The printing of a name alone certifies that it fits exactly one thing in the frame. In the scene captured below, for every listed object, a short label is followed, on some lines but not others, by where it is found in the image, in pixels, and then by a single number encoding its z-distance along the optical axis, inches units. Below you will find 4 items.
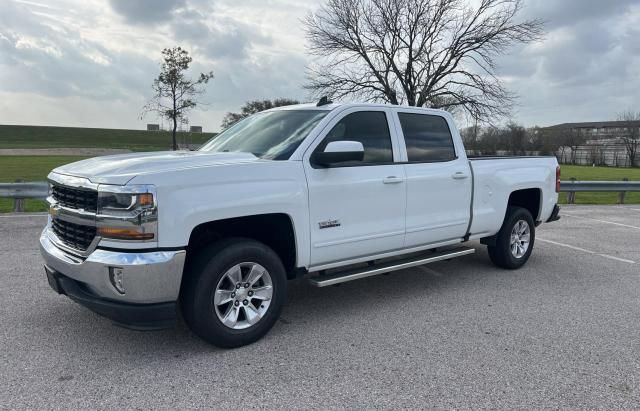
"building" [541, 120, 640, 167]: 2859.3
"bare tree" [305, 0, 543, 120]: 941.2
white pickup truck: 128.0
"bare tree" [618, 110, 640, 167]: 2987.2
